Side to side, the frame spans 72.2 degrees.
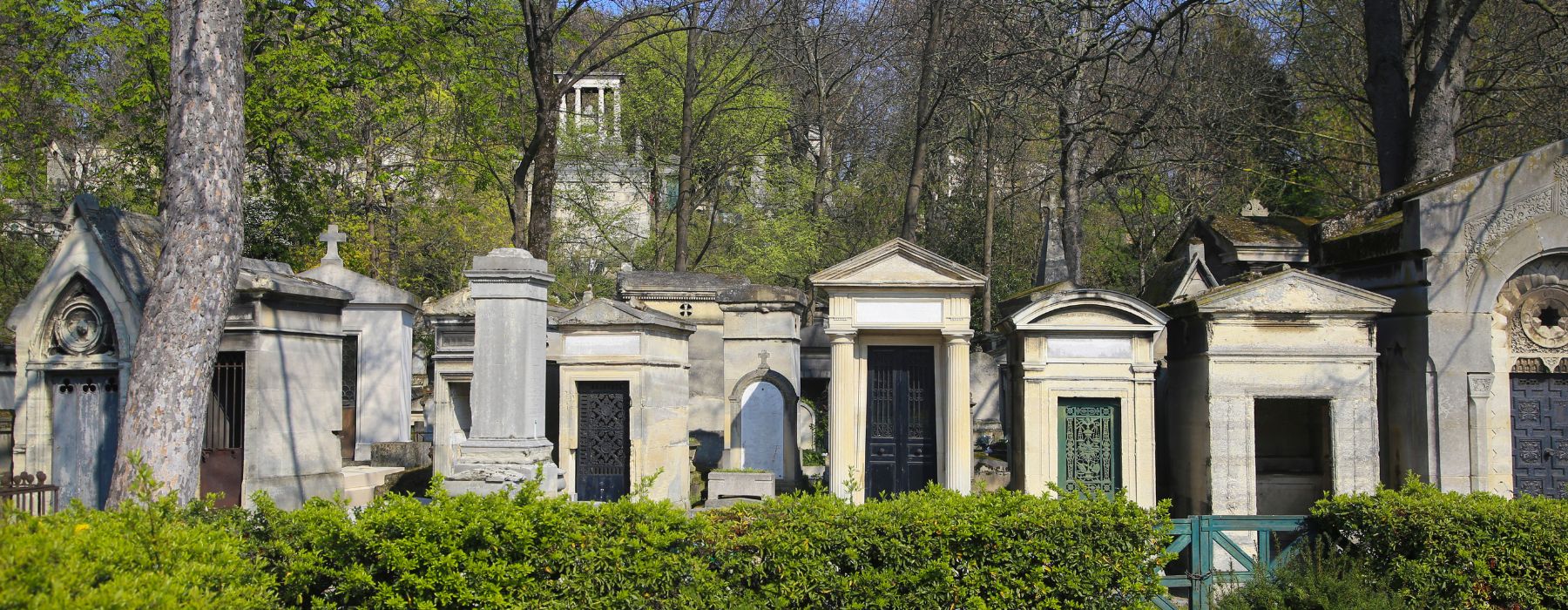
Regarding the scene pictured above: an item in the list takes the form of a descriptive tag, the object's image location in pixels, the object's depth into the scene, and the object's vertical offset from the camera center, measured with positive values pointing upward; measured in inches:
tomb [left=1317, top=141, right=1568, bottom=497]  445.4 +16.8
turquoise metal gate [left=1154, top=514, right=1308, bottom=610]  347.3 -58.2
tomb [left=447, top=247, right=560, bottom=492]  394.3 +2.3
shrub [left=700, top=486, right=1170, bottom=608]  286.8 -50.0
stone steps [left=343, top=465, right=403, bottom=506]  513.3 -55.7
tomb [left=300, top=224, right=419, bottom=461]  650.2 +7.0
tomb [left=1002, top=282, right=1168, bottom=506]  463.8 -9.5
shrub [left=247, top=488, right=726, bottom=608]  267.0 -46.8
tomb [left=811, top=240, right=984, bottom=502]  469.1 -0.7
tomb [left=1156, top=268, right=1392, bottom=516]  443.2 +0.1
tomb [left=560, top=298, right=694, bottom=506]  515.5 -17.1
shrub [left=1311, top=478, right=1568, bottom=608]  317.4 -54.4
